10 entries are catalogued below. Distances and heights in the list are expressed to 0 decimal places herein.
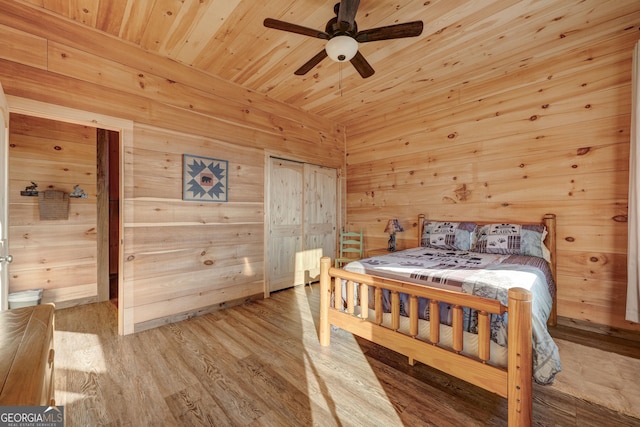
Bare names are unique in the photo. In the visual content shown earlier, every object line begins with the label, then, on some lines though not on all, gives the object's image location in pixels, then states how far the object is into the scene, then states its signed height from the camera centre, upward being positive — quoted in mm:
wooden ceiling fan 1830 +1268
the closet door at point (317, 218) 4098 -61
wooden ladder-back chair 4222 -513
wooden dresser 558 -353
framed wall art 2836 +385
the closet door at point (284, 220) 3656 -83
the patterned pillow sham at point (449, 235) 3041 -243
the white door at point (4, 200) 1650 +92
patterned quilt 1385 -424
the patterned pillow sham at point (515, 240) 2648 -262
